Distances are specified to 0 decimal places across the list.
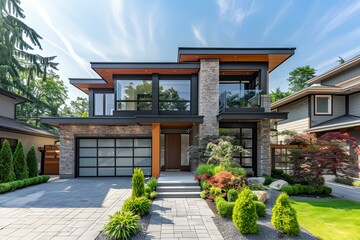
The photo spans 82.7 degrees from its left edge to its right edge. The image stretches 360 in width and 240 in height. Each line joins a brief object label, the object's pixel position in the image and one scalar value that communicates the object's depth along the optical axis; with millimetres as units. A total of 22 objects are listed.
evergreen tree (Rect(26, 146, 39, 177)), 12094
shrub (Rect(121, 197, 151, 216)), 6247
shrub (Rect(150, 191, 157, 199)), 8257
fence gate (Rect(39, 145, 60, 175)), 15328
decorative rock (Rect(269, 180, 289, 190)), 9680
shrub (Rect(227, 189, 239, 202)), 7132
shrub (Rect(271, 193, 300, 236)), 5207
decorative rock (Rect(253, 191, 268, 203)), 7744
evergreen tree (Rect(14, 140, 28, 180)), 11211
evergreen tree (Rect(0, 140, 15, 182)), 10430
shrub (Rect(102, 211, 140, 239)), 4944
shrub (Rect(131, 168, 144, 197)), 7126
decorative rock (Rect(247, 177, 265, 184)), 10411
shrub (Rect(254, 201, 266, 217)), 6535
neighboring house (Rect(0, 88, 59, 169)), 13289
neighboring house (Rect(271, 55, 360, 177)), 14891
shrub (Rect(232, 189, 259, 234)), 5277
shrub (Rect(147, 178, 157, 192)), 8933
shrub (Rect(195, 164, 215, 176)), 9594
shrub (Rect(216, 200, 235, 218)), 6418
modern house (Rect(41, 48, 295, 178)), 11773
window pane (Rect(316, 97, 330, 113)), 16016
